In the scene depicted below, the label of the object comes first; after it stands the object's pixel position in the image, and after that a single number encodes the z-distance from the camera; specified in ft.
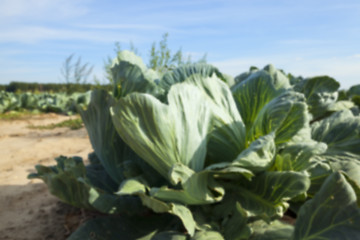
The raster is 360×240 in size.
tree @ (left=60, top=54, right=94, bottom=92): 91.20
